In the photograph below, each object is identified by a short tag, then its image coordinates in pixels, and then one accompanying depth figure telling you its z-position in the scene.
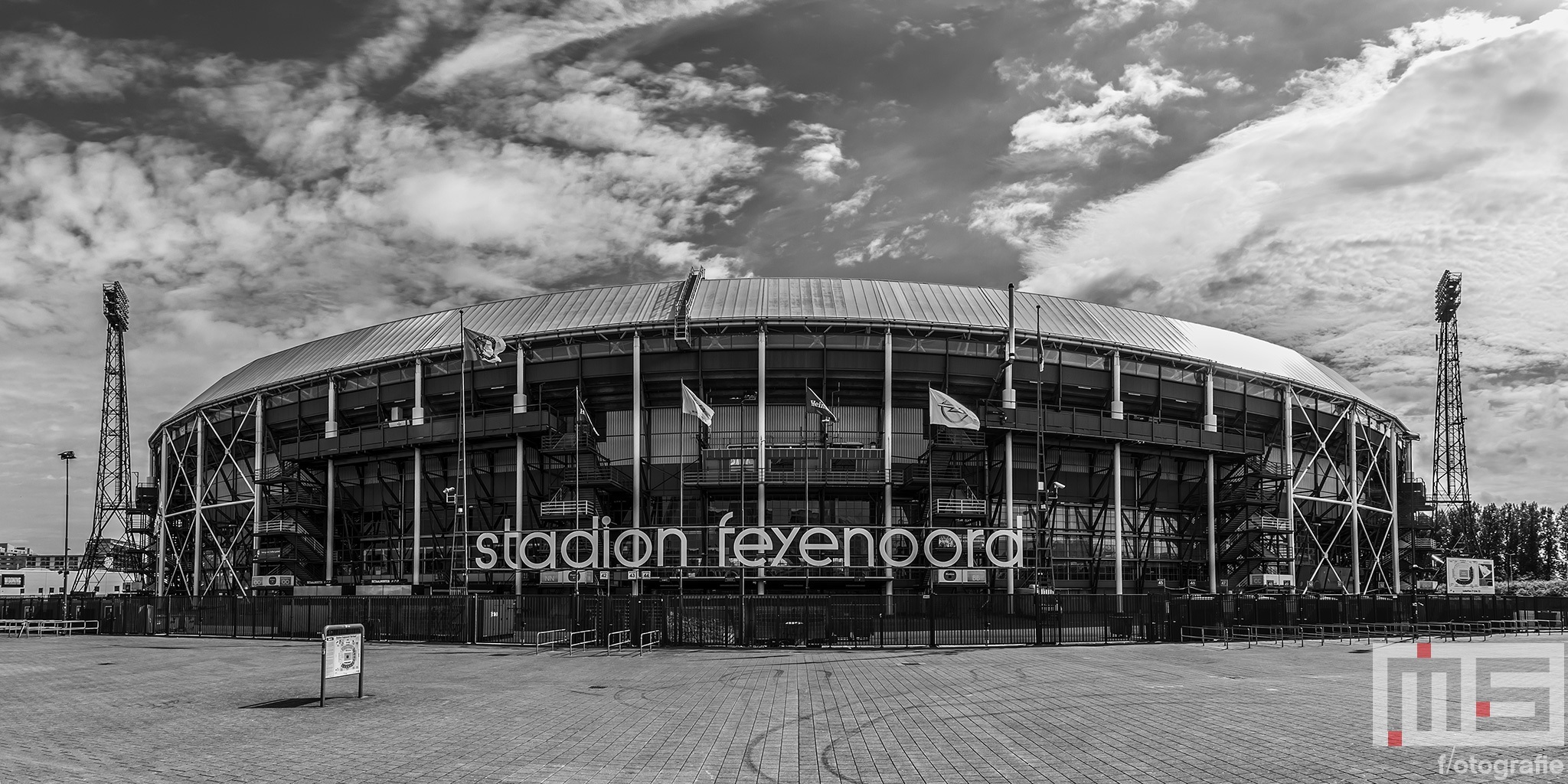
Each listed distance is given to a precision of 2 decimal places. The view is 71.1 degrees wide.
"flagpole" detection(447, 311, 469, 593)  59.25
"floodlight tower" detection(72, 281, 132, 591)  87.06
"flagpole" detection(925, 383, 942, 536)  56.88
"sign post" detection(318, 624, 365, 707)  20.45
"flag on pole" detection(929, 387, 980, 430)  54.94
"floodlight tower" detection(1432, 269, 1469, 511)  89.88
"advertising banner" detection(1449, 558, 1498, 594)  76.12
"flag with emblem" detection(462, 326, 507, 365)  58.12
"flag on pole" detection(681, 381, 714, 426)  54.66
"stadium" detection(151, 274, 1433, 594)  59.81
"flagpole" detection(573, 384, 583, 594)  57.41
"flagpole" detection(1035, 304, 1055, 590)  52.12
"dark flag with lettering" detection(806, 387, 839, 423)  56.68
